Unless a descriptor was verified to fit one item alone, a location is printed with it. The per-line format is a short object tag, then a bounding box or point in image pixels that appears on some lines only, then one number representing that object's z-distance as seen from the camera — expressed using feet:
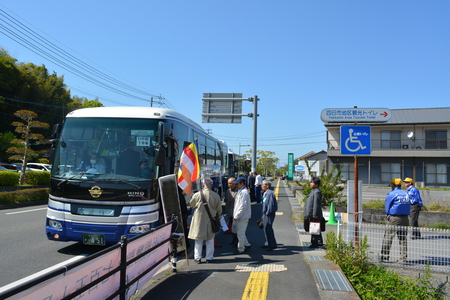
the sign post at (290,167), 170.05
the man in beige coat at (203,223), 22.06
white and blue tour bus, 22.25
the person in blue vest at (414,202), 31.04
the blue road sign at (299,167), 139.12
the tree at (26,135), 68.08
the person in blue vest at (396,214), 22.12
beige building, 115.24
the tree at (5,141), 102.57
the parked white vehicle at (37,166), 95.26
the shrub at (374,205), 44.16
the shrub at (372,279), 18.86
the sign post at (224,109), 68.54
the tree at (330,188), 42.96
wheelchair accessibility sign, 22.98
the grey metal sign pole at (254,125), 66.95
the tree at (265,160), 222.89
